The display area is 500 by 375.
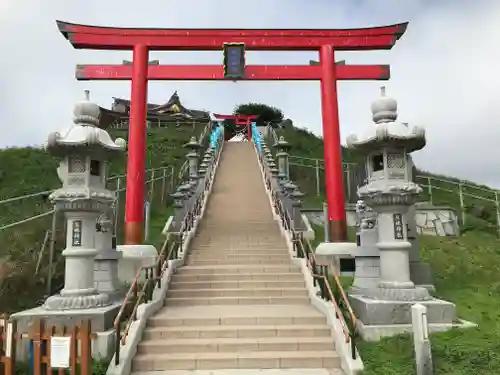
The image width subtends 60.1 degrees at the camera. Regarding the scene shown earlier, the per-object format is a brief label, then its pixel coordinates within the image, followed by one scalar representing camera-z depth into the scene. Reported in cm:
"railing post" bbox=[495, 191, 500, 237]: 1701
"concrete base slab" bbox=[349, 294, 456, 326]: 668
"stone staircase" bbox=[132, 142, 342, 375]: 620
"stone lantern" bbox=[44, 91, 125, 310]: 690
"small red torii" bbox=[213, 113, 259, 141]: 3641
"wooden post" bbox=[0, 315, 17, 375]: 517
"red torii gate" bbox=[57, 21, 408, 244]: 1300
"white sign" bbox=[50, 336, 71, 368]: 499
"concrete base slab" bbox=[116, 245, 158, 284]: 991
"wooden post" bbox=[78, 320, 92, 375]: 510
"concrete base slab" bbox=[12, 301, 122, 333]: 636
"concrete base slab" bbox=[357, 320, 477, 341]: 655
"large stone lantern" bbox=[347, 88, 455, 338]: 673
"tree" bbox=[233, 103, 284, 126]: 5175
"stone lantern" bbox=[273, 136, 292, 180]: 1930
